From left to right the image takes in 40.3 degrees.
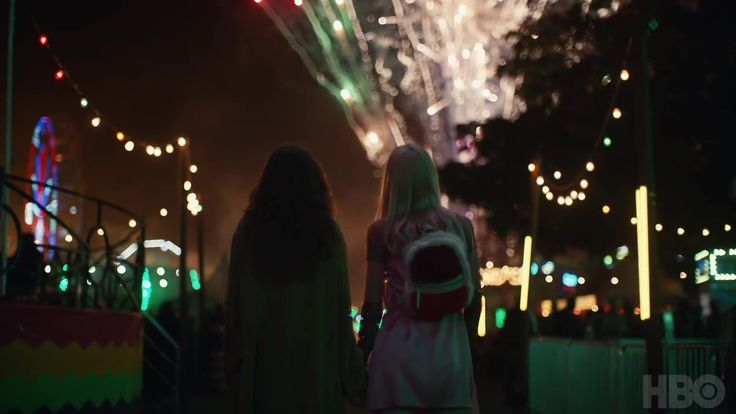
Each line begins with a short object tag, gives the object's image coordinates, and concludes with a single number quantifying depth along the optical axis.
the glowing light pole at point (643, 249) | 10.41
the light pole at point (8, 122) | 10.47
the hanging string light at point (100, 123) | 15.21
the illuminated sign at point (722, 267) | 15.88
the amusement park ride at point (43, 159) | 22.33
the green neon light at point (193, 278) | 33.79
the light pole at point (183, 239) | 19.28
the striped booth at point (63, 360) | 7.75
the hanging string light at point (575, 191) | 21.60
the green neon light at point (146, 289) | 12.97
